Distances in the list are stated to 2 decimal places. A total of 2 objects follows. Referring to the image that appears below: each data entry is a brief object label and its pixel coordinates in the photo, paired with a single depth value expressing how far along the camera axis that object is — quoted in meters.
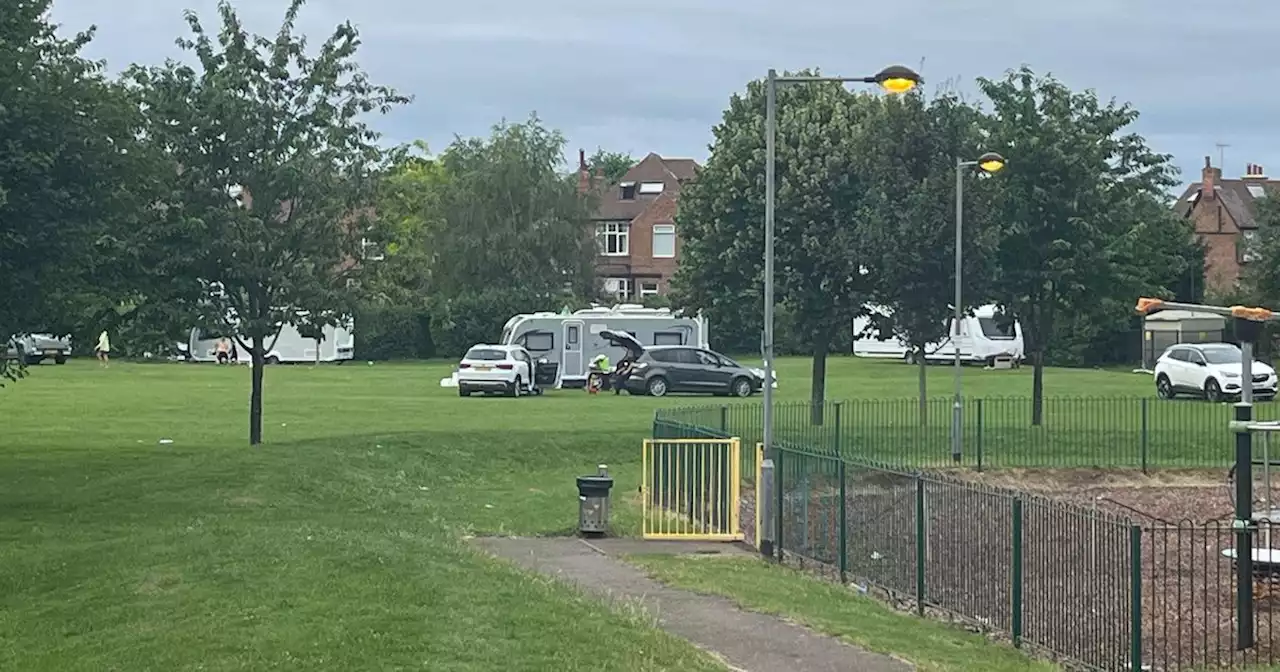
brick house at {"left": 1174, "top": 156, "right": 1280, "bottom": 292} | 82.12
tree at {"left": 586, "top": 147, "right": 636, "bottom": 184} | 122.41
